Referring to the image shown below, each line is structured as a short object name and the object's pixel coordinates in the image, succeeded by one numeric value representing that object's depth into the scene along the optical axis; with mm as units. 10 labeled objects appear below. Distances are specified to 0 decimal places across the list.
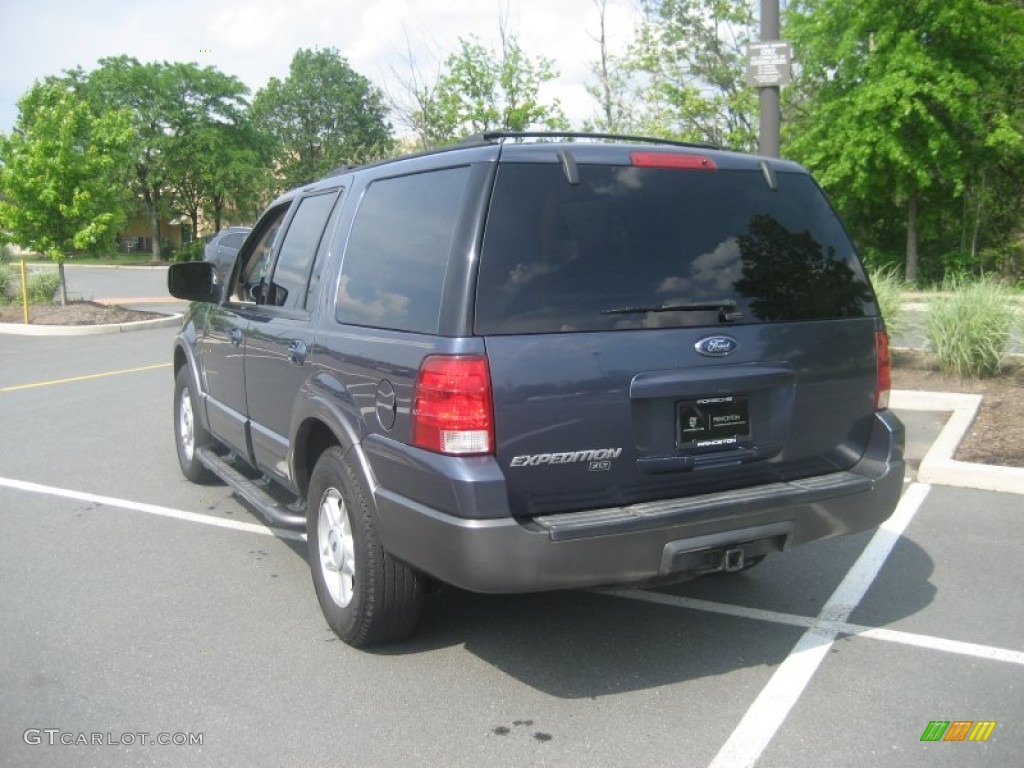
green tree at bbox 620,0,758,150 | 27859
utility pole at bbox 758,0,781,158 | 9469
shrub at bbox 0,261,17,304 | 21156
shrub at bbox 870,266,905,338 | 10273
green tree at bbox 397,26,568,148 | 23609
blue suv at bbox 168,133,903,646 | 3240
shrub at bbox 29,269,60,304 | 20766
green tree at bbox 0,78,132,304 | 18672
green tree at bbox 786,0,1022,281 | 21922
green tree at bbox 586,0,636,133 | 26250
